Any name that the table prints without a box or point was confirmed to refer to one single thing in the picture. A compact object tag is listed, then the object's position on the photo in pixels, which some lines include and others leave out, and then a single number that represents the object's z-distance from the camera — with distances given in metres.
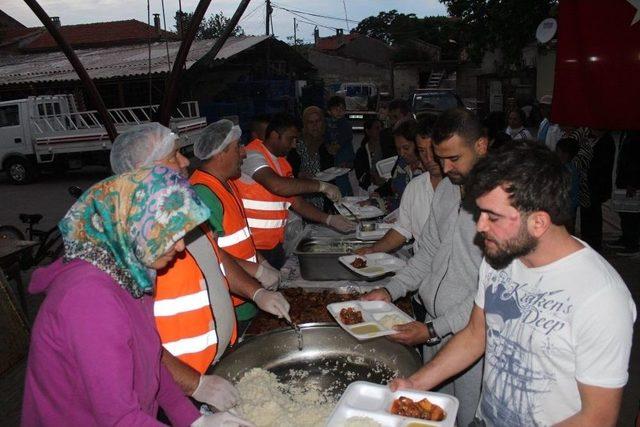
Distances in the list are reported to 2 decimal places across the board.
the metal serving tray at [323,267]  3.44
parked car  17.45
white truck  13.77
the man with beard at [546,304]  1.42
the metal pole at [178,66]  4.08
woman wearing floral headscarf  1.39
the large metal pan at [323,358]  2.31
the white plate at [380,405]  1.72
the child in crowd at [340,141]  6.88
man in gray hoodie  2.35
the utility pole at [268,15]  21.80
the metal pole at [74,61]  3.94
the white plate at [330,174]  5.69
